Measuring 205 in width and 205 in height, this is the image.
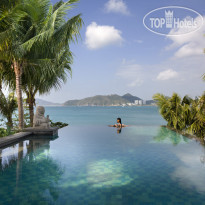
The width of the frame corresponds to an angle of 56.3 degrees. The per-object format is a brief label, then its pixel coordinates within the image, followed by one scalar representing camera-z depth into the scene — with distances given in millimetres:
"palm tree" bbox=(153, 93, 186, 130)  10711
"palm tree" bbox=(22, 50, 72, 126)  10500
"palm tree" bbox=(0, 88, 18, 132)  11502
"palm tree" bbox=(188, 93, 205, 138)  5973
